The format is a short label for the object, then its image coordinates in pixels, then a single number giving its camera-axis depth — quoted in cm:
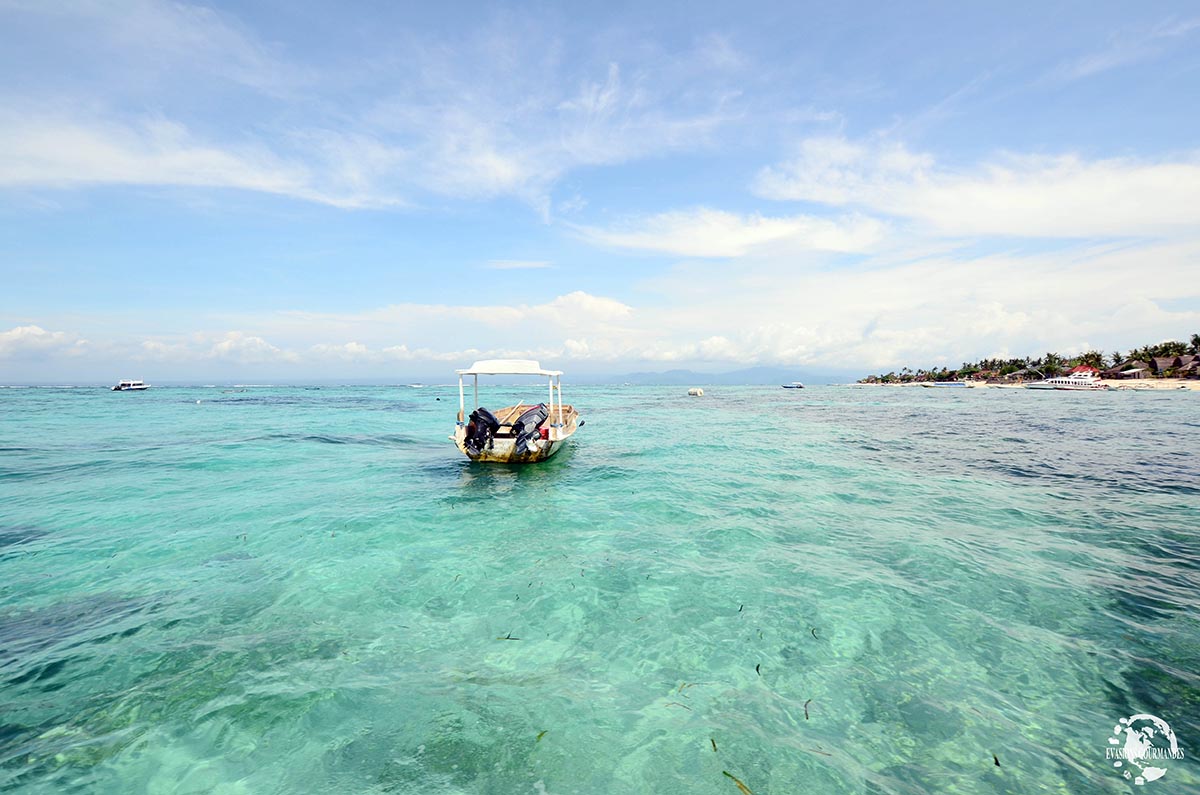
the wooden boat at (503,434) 1703
